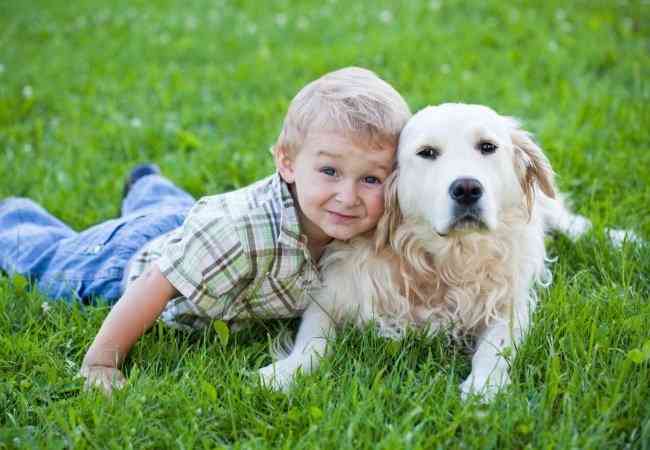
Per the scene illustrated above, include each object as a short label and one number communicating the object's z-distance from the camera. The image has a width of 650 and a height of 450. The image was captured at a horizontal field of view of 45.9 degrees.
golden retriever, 2.83
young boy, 2.91
